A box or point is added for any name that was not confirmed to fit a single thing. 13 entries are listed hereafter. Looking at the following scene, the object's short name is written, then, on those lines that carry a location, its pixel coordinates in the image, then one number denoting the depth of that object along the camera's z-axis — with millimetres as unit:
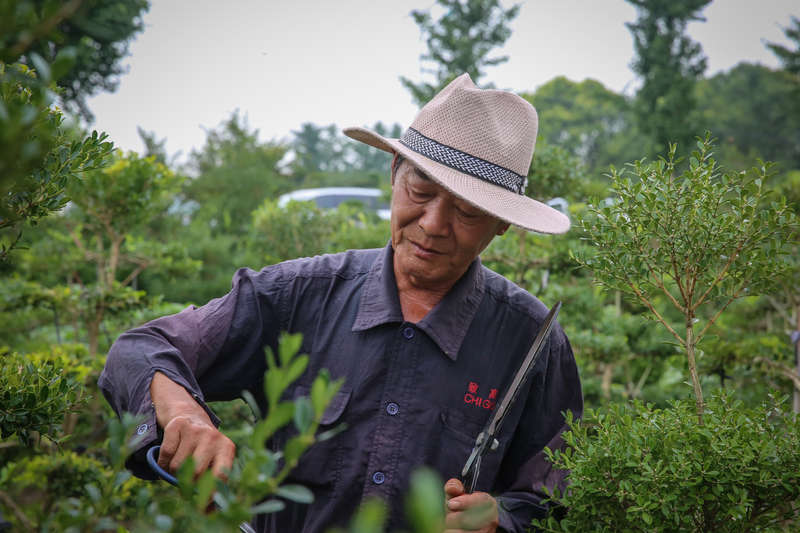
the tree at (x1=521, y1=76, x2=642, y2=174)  39375
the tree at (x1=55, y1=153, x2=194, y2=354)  5055
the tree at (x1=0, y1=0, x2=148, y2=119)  14281
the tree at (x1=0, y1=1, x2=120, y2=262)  641
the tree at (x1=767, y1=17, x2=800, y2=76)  26578
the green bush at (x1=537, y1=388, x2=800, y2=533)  1687
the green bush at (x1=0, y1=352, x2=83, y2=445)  1746
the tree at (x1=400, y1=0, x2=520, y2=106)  19828
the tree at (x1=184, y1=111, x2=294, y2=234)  18328
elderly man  2086
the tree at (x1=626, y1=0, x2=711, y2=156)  21438
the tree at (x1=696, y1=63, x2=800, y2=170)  36750
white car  24578
